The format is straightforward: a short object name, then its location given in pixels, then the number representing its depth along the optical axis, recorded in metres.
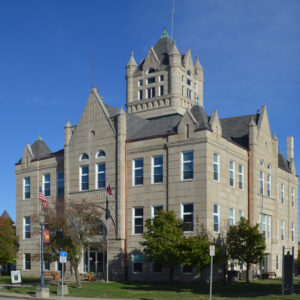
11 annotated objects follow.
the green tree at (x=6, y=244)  46.38
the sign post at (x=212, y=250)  27.55
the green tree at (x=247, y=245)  39.84
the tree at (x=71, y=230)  37.78
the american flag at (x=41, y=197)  40.78
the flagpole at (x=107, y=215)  45.00
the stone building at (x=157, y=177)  42.12
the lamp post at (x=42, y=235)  32.81
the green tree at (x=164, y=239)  37.31
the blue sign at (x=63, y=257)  32.06
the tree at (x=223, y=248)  39.89
